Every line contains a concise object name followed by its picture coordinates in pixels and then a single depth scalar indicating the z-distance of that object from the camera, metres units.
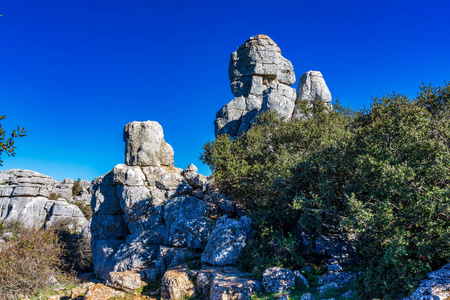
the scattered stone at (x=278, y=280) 14.24
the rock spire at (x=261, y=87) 47.50
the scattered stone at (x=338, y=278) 14.33
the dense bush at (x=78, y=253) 34.69
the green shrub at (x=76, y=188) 76.42
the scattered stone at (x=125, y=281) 18.02
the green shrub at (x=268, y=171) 17.89
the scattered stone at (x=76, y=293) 19.07
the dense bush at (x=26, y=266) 20.49
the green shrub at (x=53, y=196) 67.18
